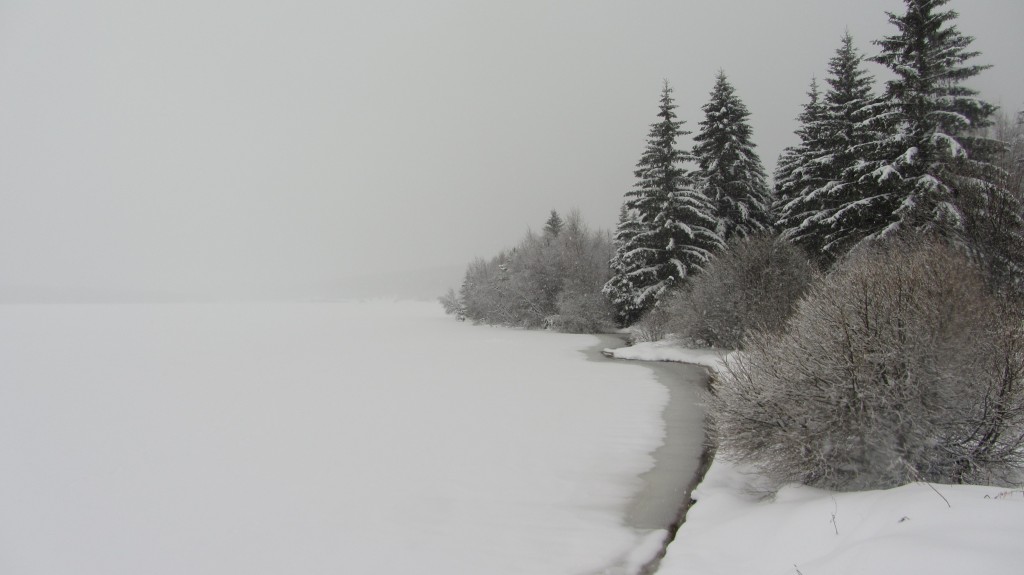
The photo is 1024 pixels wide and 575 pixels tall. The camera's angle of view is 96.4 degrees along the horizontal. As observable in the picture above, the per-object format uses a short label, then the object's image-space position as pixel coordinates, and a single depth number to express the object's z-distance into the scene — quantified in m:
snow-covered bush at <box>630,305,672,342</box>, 24.73
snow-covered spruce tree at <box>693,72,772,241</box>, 26.19
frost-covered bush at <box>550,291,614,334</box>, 33.94
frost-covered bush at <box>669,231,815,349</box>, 17.83
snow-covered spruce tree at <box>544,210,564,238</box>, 49.14
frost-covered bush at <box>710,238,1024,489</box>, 5.33
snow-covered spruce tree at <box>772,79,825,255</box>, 22.36
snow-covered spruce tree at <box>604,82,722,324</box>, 26.16
